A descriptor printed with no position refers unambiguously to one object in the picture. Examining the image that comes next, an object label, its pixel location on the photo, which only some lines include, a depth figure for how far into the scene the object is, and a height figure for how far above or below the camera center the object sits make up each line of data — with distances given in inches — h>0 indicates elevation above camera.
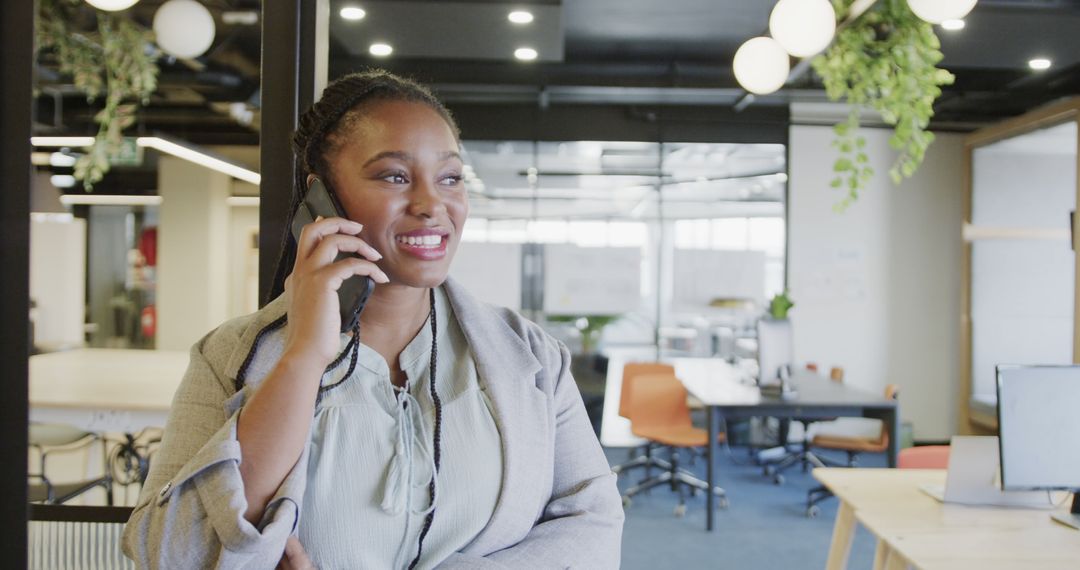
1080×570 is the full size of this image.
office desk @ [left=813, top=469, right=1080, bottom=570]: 92.7 -30.8
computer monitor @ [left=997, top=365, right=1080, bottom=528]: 103.0 -17.4
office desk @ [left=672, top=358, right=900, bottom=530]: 219.1 -32.7
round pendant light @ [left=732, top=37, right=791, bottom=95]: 171.6 +47.3
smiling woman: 43.5 -8.3
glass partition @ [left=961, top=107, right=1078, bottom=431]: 309.3 +11.6
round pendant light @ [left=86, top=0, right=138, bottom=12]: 132.5 +45.2
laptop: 112.5 -26.5
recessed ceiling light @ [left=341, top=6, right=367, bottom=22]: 215.1 +71.4
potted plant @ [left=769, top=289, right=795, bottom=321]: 240.7 -6.4
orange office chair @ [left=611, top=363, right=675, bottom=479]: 270.1 -38.1
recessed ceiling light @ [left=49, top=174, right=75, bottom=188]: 500.6 +57.7
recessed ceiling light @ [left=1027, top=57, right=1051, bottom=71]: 265.0 +75.2
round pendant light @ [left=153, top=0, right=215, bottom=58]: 161.8 +50.2
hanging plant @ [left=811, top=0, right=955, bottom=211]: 166.2 +47.5
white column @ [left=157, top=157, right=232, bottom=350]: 407.2 +13.1
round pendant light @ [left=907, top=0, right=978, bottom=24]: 131.1 +46.0
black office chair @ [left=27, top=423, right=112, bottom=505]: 154.2 -41.7
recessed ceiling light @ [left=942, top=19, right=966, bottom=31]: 217.2 +72.9
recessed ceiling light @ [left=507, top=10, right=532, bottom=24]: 210.2 +69.8
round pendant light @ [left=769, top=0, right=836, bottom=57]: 143.5 +47.1
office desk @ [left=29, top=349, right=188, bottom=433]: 161.5 -25.5
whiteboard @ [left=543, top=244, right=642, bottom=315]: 327.0 +0.5
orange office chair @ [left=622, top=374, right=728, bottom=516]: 252.1 -39.2
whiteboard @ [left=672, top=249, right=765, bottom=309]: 328.8 +3.2
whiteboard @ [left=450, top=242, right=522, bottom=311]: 325.1 +3.2
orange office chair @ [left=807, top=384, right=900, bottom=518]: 241.8 -51.0
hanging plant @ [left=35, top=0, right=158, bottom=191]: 184.9 +53.2
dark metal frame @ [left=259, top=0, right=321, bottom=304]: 63.7 +13.0
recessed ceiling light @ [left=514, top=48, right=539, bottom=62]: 252.4 +72.1
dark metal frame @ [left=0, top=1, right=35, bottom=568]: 49.8 +1.0
